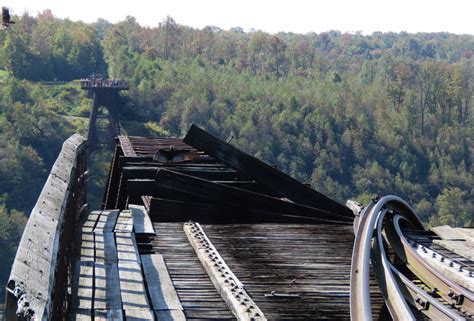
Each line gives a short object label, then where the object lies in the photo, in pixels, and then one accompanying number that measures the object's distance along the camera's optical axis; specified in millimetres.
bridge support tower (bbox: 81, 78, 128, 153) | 90812
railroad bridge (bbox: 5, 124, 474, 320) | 5621
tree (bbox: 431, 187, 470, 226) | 111938
